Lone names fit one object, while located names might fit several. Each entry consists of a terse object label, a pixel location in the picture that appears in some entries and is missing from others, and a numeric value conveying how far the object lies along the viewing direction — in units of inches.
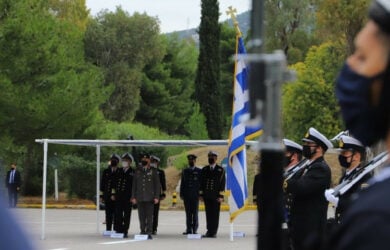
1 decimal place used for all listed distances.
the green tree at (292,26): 2501.2
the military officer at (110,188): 861.2
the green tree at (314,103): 1895.9
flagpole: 679.1
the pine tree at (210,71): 2309.3
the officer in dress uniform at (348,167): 428.5
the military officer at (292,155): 559.7
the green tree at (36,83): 1321.4
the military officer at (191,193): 875.4
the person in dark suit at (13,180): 1317.7
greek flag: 705.0
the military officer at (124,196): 856.3
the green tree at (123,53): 2297.0
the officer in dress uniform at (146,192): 832.3
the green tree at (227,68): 2827.3
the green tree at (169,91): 2539.4
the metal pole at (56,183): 1456.7
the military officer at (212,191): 864.3
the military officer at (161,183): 871.1
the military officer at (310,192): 488.4
